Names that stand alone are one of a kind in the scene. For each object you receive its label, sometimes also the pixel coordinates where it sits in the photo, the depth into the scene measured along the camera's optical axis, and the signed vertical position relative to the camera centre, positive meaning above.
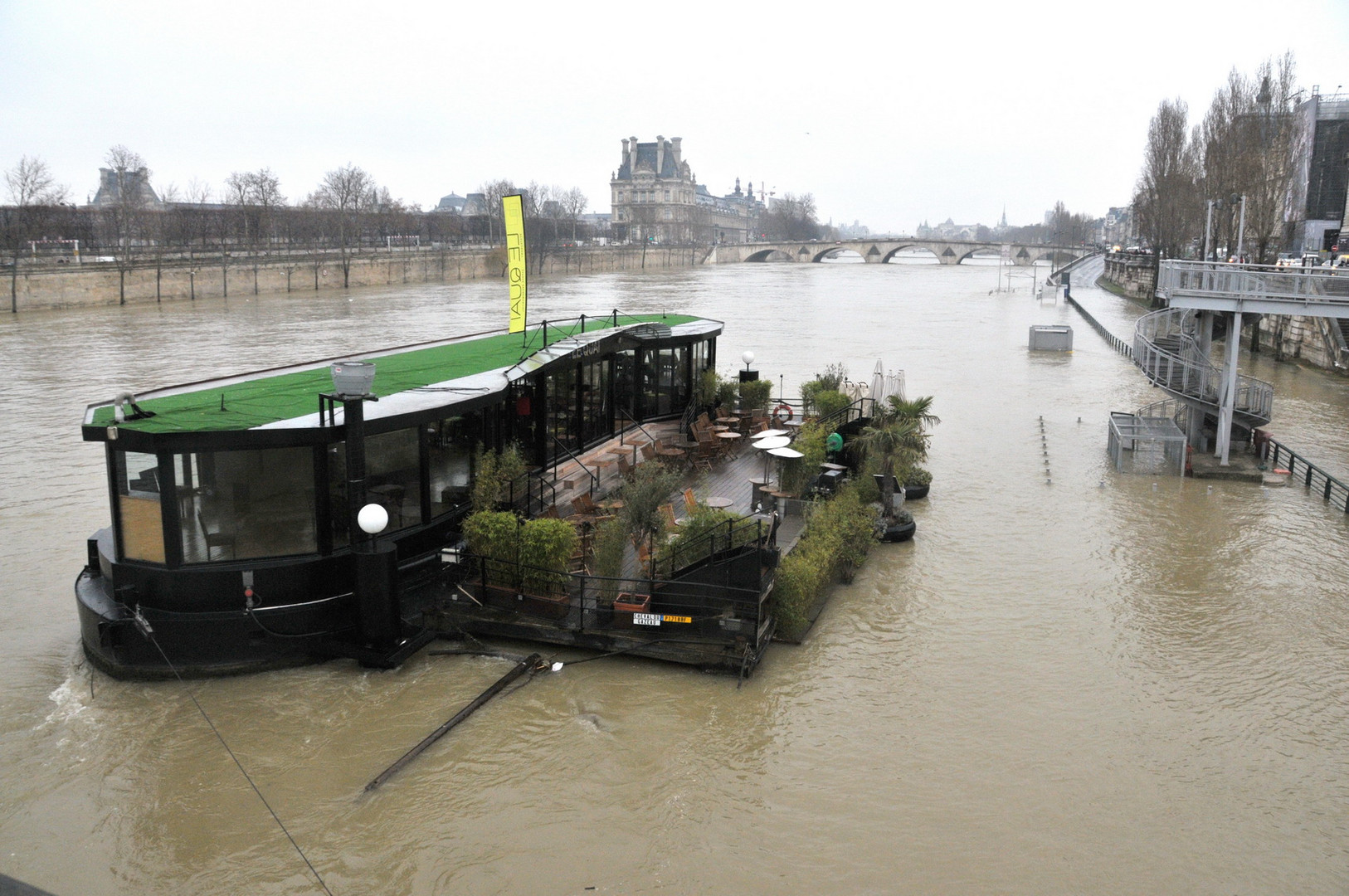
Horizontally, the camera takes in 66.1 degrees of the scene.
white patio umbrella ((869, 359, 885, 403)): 23.95 -2.63
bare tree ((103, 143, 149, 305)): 67.00 +4.34
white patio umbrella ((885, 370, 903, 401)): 24.86 -2.75
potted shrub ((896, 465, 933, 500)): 20.05 -4.02
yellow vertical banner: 17.06 +0.33
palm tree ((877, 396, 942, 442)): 19.97 -2.61
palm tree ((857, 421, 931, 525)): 17.56 -2.97
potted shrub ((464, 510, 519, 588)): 12.20 -3.18
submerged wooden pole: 9.91 -4.58
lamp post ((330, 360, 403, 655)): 10.79 -2.99
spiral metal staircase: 23.48 -2.36
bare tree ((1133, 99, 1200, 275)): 60.00 +5.66
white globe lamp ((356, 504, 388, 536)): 10.62 -2.53
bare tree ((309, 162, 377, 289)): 93.06 +6.80
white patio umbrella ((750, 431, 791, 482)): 16.69 -2.75
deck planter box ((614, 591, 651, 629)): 12.01 -3.85
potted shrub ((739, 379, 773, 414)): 22.94 -2.69
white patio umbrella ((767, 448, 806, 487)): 16.34 -2.80
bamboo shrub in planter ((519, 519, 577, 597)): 12.01 -3.25
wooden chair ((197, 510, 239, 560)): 11.02 -2.85
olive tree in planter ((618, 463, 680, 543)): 12.82 -2.90
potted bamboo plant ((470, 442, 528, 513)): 13.15 -2.62
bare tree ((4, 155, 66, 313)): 65.31 +4.50
